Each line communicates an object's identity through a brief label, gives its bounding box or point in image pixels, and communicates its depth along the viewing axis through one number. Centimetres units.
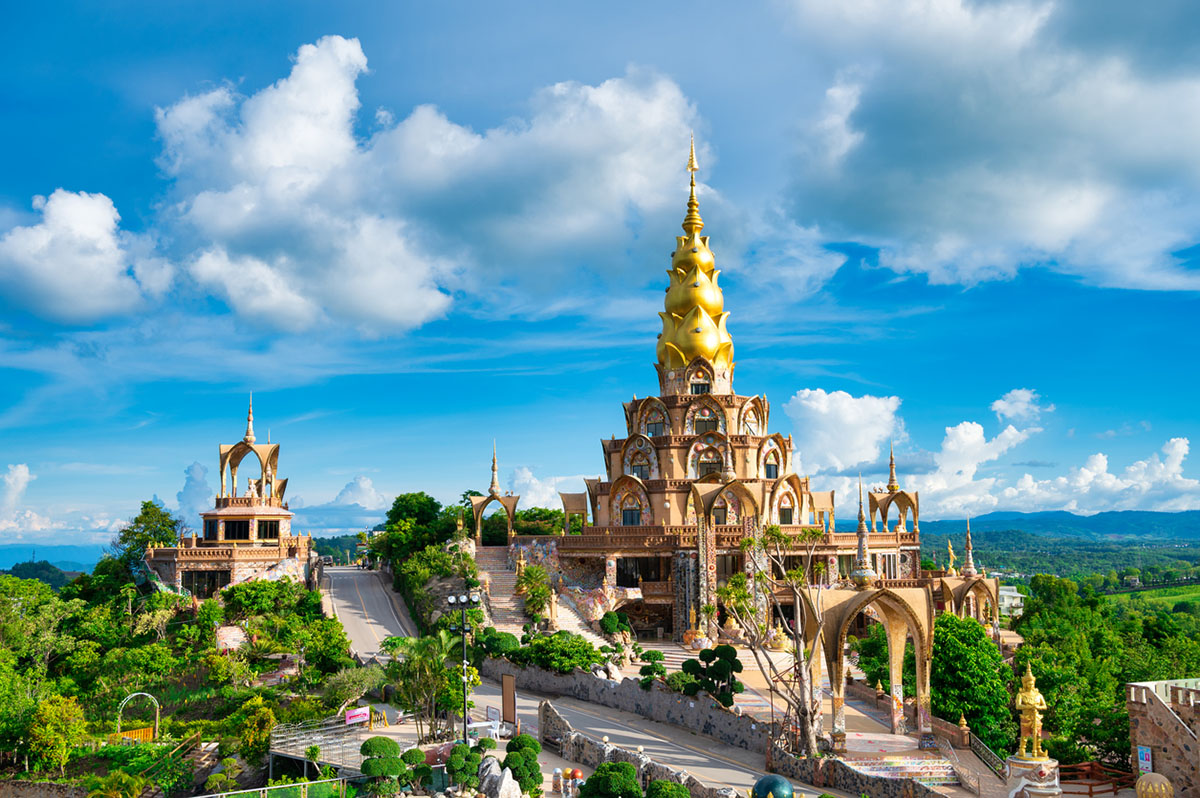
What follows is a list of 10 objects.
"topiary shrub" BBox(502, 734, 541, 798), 2803
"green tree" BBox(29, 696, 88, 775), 3628
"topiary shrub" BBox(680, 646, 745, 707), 3498
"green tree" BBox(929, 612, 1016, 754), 3191
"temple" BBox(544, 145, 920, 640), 5319
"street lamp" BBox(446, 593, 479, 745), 3023
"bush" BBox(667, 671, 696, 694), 3516
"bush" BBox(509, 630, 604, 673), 4022
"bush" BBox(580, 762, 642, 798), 2481
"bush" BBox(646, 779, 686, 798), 2445
